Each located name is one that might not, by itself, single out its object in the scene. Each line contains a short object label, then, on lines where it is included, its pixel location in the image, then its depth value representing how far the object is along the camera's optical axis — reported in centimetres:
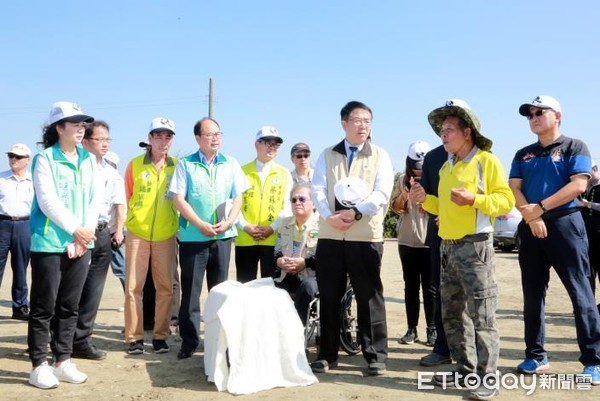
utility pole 2788
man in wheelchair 532
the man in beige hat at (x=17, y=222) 738
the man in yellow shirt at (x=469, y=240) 410
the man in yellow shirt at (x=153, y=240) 551
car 1835
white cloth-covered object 426
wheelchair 523
